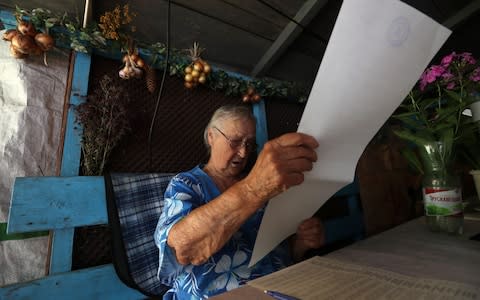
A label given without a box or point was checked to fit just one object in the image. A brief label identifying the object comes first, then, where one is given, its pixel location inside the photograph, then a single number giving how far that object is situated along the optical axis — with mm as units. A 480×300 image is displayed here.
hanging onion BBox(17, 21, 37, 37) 691
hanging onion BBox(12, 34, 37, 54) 678
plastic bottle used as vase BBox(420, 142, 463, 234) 591
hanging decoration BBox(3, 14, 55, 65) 682
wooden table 371
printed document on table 317
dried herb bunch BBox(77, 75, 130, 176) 782
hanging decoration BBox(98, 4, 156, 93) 804
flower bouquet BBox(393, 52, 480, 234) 600
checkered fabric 769
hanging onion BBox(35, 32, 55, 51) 708
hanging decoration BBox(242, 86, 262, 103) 1184
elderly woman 425
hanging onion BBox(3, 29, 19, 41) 683
